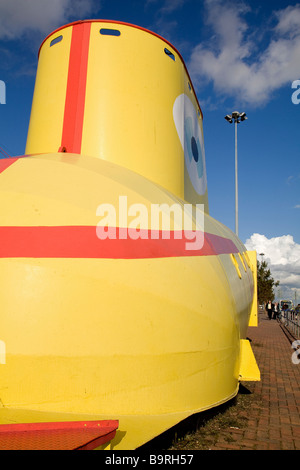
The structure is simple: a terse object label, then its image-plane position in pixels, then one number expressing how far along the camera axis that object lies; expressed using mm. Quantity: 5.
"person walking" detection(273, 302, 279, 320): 24114
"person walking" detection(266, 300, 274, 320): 24172
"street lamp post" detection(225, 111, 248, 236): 20188
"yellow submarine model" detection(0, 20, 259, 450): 2512
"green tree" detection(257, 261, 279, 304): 37125
